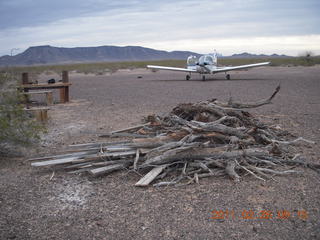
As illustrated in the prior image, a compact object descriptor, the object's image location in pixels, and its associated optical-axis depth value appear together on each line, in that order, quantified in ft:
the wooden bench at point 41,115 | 30.96
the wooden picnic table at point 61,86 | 43.07
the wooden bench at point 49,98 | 44.33
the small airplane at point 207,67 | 84.65
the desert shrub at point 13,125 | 19.81
